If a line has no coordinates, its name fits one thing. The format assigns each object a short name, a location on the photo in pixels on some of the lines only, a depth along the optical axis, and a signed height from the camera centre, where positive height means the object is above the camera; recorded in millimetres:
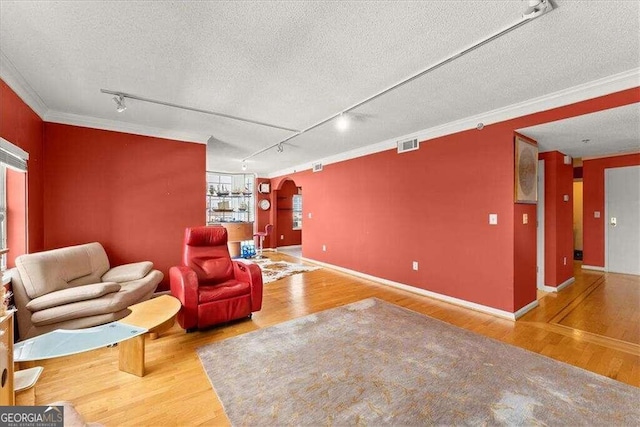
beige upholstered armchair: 2348 -770
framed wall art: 3236 +525
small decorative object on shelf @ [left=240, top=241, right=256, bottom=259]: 7509 -1070
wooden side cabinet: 1220 -714
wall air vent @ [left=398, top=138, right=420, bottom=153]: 4240 +1110
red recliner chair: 2803 -831
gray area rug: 1703 -1300
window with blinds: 2402 +468
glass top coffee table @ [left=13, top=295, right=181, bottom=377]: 1726 -895
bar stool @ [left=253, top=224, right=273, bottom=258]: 7777 -607
